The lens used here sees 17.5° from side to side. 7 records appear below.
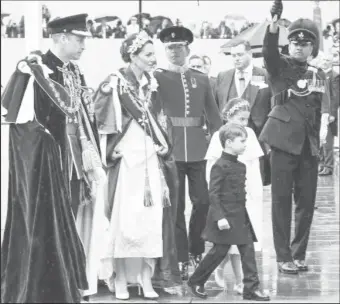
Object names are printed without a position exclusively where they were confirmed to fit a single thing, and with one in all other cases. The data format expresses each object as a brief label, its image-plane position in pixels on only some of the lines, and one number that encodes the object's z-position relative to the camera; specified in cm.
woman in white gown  771
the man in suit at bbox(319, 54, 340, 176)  1496
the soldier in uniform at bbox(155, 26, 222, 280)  839
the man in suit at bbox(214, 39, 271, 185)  972
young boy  754
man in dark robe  649
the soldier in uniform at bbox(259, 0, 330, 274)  855
